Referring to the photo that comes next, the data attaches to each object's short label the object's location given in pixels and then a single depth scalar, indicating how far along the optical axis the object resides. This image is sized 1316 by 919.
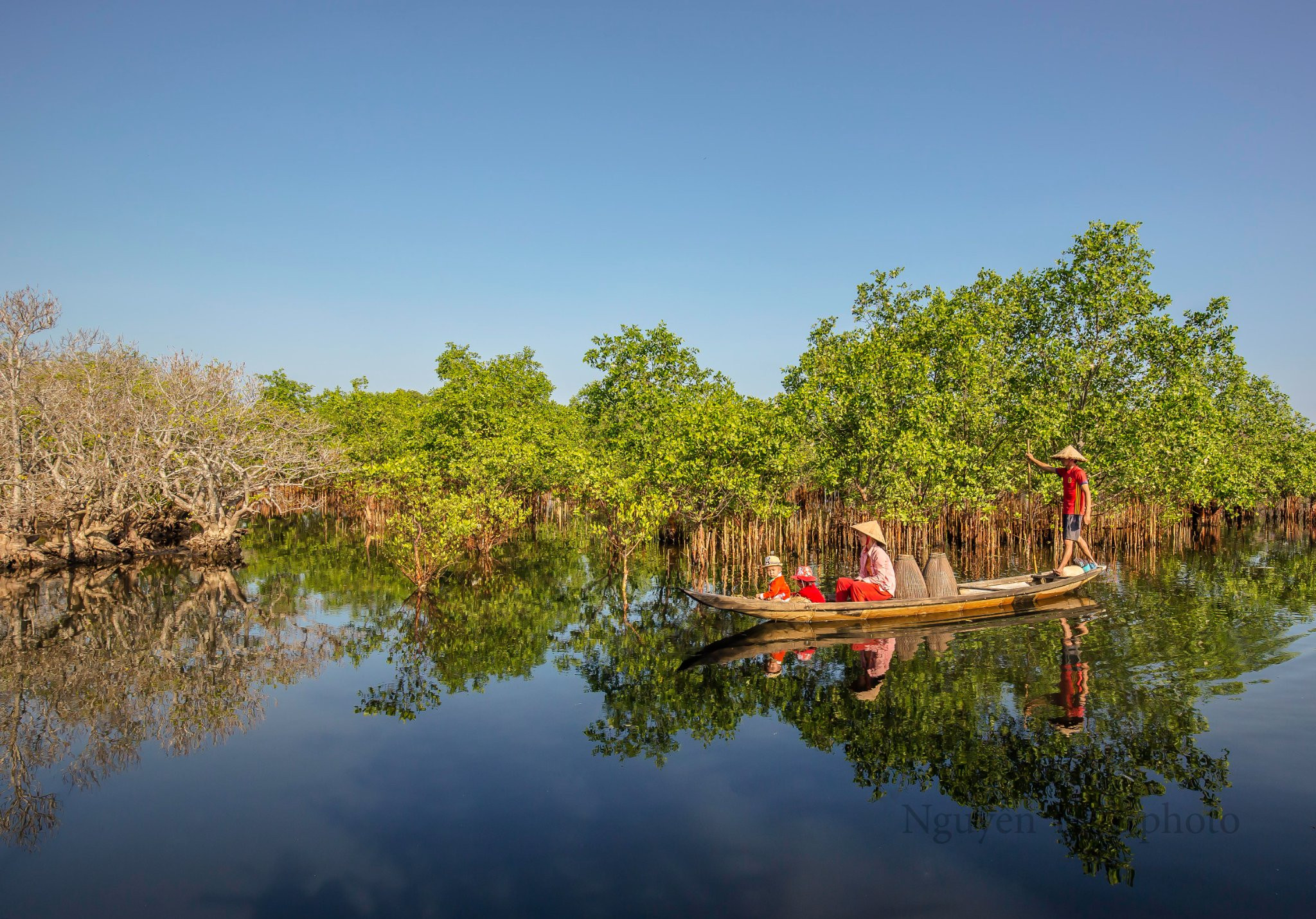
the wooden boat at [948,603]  12.17
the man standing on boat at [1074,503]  15.84
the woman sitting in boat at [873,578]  13.16
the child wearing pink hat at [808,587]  12.84
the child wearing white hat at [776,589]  12.58
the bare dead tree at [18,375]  21.05
